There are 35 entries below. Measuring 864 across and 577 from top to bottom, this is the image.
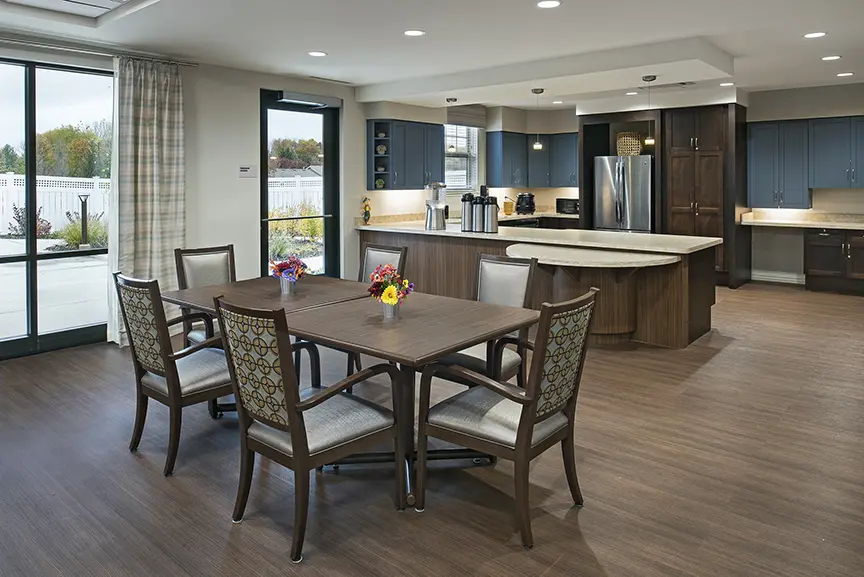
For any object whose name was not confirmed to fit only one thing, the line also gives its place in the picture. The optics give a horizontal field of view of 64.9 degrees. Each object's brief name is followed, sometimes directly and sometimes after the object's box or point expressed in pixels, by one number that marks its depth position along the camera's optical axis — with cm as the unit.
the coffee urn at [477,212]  713
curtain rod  505
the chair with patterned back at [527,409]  255
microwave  1048
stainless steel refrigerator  893
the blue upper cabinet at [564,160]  1052
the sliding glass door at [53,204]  531
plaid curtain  568
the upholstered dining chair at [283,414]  249
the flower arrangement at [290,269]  405
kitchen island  550
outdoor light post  575
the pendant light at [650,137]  896
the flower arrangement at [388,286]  328
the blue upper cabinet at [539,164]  1067
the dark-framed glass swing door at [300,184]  713
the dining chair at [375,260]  454
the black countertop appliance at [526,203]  1025
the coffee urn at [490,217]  711
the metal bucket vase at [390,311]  333
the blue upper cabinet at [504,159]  1011
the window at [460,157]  968
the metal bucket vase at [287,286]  408
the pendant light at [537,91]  693
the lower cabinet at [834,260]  802
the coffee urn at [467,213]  721
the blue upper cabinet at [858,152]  810
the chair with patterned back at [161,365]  320
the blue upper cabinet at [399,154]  800
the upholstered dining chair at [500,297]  352
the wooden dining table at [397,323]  284
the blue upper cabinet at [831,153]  820
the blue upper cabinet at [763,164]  866
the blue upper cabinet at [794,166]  848
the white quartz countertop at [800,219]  822
